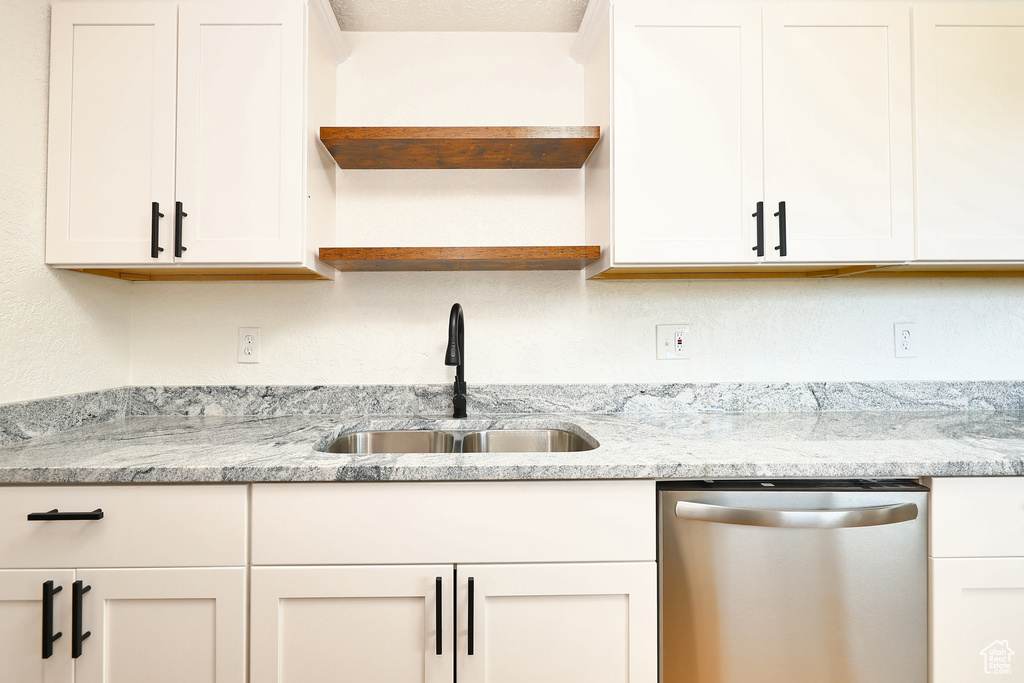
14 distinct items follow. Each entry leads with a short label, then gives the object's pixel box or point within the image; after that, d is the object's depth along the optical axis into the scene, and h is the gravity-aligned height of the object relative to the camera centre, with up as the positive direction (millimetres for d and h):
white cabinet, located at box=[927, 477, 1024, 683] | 1102 -469
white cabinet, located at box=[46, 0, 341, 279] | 1381 +586
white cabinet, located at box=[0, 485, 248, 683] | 1055 -452
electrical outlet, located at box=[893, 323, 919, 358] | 1776 +56
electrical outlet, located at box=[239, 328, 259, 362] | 1730 +40
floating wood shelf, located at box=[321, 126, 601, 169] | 1502 +631
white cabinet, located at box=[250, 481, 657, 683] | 1074 -466
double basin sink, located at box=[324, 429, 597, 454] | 1593 -258
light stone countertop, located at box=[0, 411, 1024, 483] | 1062 -214
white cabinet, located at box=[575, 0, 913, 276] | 1429 +621
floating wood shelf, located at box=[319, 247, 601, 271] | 1497 +294
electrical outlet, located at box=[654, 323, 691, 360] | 1775 +52
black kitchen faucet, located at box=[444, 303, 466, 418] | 1481 +7
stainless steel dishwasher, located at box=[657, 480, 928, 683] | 1085 -484
